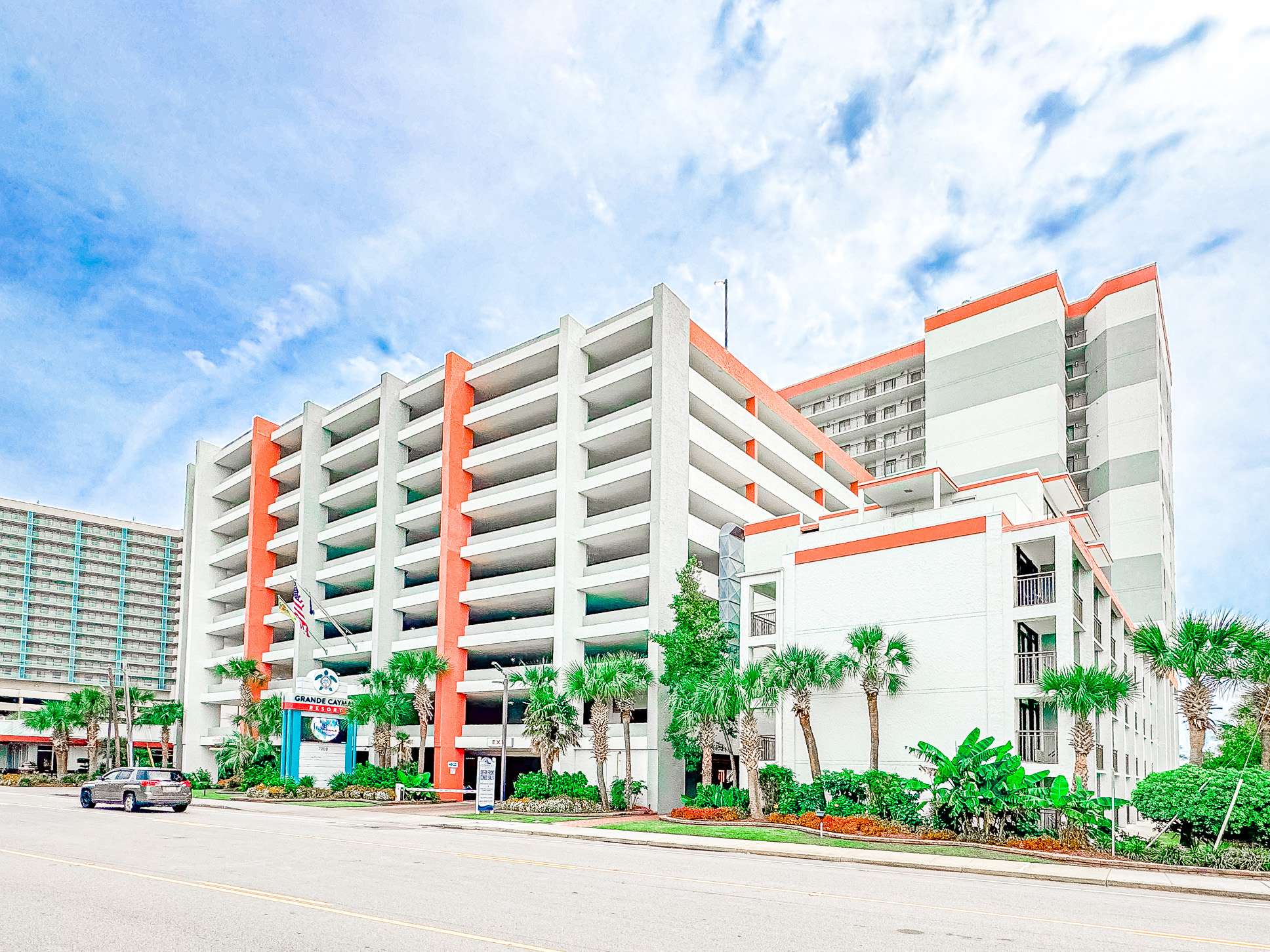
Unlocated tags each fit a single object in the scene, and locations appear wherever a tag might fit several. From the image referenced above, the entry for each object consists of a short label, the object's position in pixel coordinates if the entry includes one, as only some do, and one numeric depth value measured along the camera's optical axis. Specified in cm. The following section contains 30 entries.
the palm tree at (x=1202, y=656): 3034
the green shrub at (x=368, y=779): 5384
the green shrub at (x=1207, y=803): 2422
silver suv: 3672
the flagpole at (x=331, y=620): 6095
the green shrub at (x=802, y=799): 3575
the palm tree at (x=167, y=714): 8012
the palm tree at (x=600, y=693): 4444
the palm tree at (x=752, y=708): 3734
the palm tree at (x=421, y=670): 5588
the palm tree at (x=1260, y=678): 2920
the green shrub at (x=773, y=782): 3801
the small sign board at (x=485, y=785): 4259
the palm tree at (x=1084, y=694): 3056
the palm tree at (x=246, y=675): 7019
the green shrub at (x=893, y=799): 3203
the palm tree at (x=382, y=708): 5603
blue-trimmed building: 13088
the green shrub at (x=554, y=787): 4559
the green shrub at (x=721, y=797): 3925
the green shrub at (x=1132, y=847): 2436
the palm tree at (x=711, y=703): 3841
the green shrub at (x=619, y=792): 4619
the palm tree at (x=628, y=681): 4488
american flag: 5875
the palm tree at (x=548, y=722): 4716
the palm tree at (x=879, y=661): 3628
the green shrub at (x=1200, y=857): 2306
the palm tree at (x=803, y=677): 3688
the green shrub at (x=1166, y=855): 2340
